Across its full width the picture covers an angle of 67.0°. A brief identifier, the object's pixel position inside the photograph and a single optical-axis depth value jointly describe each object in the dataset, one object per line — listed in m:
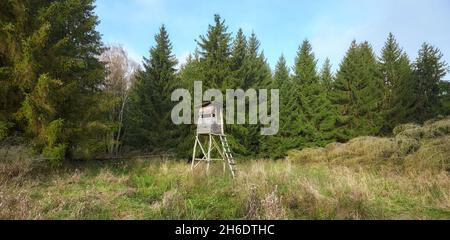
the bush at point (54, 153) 11.67
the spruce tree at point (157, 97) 24.36
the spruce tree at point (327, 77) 32.75
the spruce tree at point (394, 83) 28.62
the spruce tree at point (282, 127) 25.52
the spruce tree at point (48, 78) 11.53
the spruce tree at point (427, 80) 29.09
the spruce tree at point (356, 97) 28.56
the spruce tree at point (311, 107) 27.33
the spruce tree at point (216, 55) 22.78
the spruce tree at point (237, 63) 22.92
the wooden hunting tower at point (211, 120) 15.69
